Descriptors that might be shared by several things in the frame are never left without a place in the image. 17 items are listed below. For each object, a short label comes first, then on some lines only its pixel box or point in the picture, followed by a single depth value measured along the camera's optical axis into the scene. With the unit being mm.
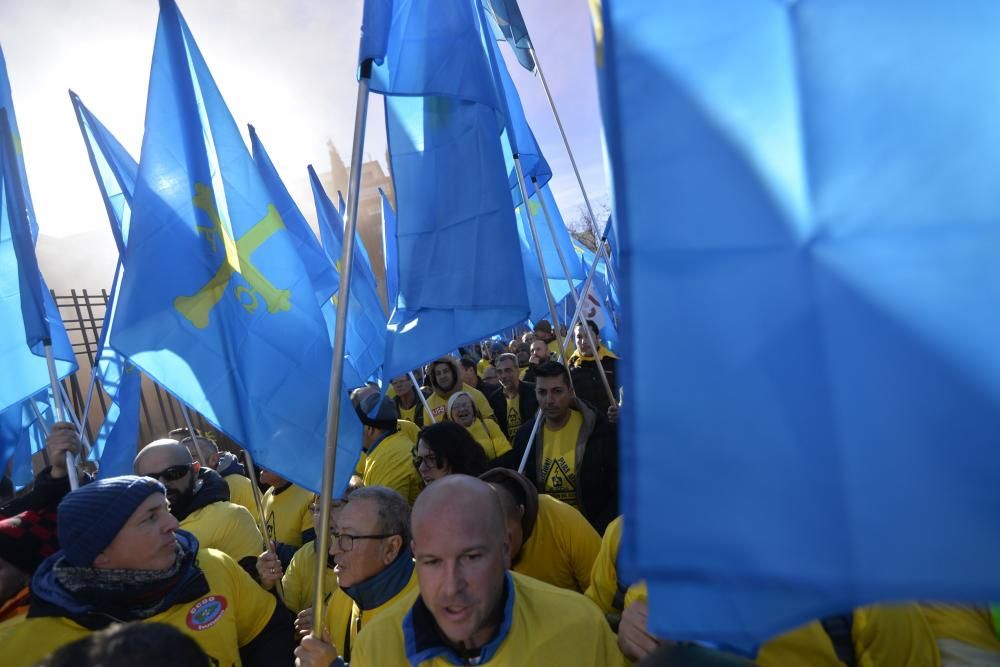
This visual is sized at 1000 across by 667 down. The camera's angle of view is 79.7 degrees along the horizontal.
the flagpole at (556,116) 4086
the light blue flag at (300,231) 4504
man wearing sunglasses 3102
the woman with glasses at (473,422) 4832
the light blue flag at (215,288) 2627
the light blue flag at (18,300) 3186
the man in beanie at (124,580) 1989
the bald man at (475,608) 1625
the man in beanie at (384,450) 3996
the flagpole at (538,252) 3236
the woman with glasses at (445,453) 3371
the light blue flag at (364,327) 5199
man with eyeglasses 2240
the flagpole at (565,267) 3837
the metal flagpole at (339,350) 1922
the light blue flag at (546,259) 4563
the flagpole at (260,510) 2564
